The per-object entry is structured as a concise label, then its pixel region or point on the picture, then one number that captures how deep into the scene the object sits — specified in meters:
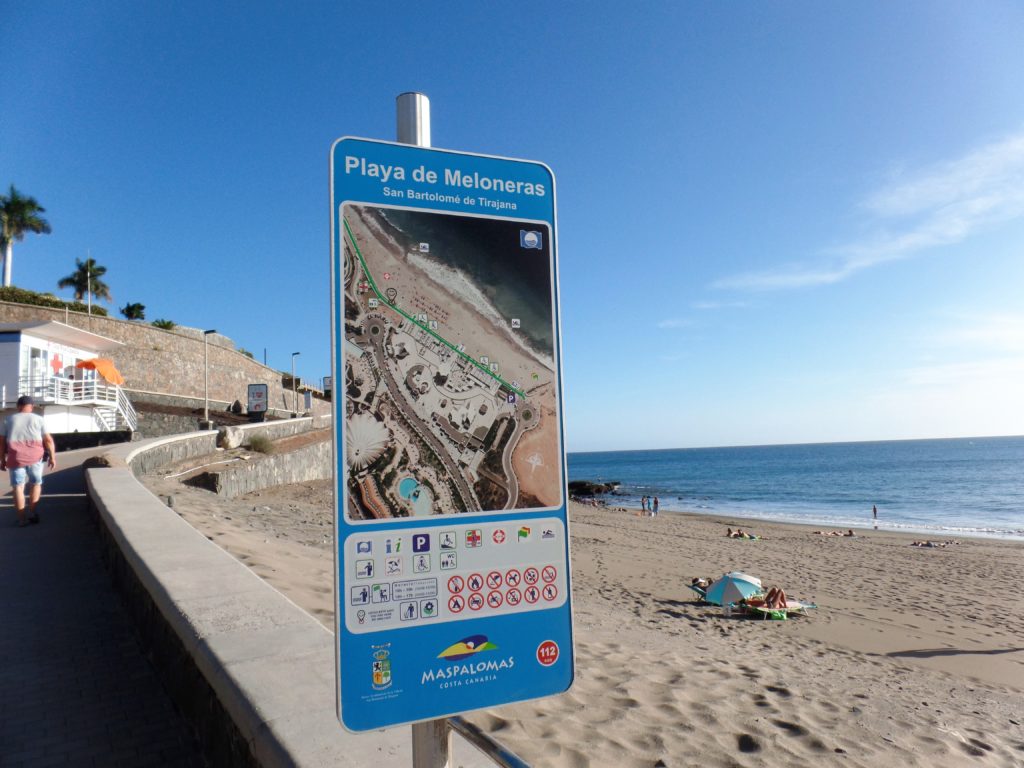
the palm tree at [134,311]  58.97
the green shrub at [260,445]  20.70
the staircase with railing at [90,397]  24.19
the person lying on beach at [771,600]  11.15
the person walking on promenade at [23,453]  7.80
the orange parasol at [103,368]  25.42
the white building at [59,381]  24.09
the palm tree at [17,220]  47.41
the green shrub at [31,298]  35.50
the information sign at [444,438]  1.67
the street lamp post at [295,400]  51.25
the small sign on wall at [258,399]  30.30
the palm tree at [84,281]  56.69
